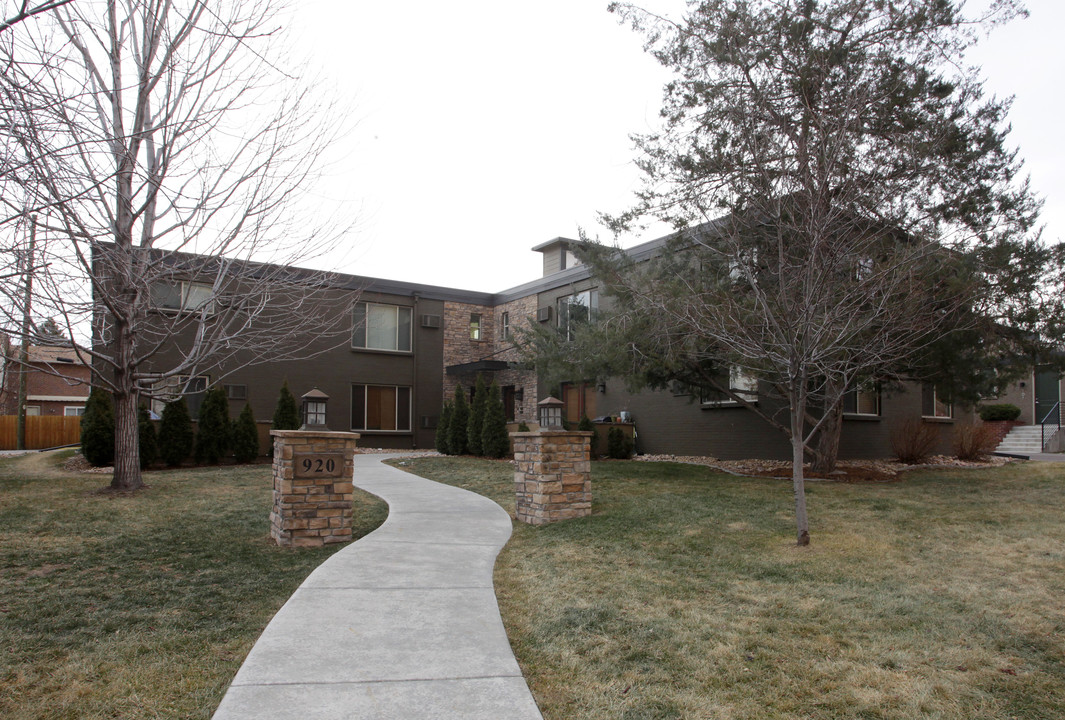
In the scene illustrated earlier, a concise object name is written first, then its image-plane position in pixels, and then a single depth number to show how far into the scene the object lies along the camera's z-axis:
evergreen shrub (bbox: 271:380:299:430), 15.62
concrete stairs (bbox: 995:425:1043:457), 18.52
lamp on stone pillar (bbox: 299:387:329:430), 8.44
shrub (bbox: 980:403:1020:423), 20.81
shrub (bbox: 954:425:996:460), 15.71
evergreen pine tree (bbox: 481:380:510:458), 15.49
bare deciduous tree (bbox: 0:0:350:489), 7.54
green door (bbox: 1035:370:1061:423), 22.08
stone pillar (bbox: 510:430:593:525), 7.87
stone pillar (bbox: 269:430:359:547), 6.64
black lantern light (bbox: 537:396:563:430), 8.84
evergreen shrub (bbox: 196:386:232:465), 14.67
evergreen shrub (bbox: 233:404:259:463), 15.10
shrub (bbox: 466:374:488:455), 16.05
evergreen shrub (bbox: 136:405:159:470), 13.59
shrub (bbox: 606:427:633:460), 16.03
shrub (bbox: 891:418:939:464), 14.80
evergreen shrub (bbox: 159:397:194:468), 14.12
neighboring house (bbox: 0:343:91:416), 31.22
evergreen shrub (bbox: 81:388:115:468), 13.17
